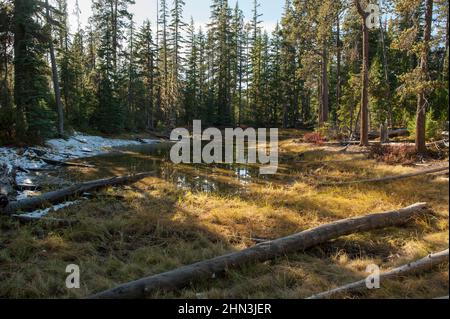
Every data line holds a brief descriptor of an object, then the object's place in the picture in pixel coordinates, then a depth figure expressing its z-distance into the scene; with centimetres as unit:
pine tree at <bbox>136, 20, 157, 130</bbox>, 4241
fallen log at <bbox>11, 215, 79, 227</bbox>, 715
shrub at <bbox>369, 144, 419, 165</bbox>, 1305
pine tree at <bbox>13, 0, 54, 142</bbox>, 1984
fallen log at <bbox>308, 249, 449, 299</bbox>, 412
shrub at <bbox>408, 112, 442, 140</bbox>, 1594
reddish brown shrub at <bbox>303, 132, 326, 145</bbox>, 2366
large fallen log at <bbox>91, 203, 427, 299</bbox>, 425
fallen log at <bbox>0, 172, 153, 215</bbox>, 812
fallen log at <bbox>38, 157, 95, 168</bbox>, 1648
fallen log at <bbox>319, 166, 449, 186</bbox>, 1056
